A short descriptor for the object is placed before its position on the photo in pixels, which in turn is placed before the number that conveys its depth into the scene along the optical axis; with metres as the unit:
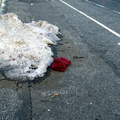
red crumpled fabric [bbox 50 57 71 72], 3.71
